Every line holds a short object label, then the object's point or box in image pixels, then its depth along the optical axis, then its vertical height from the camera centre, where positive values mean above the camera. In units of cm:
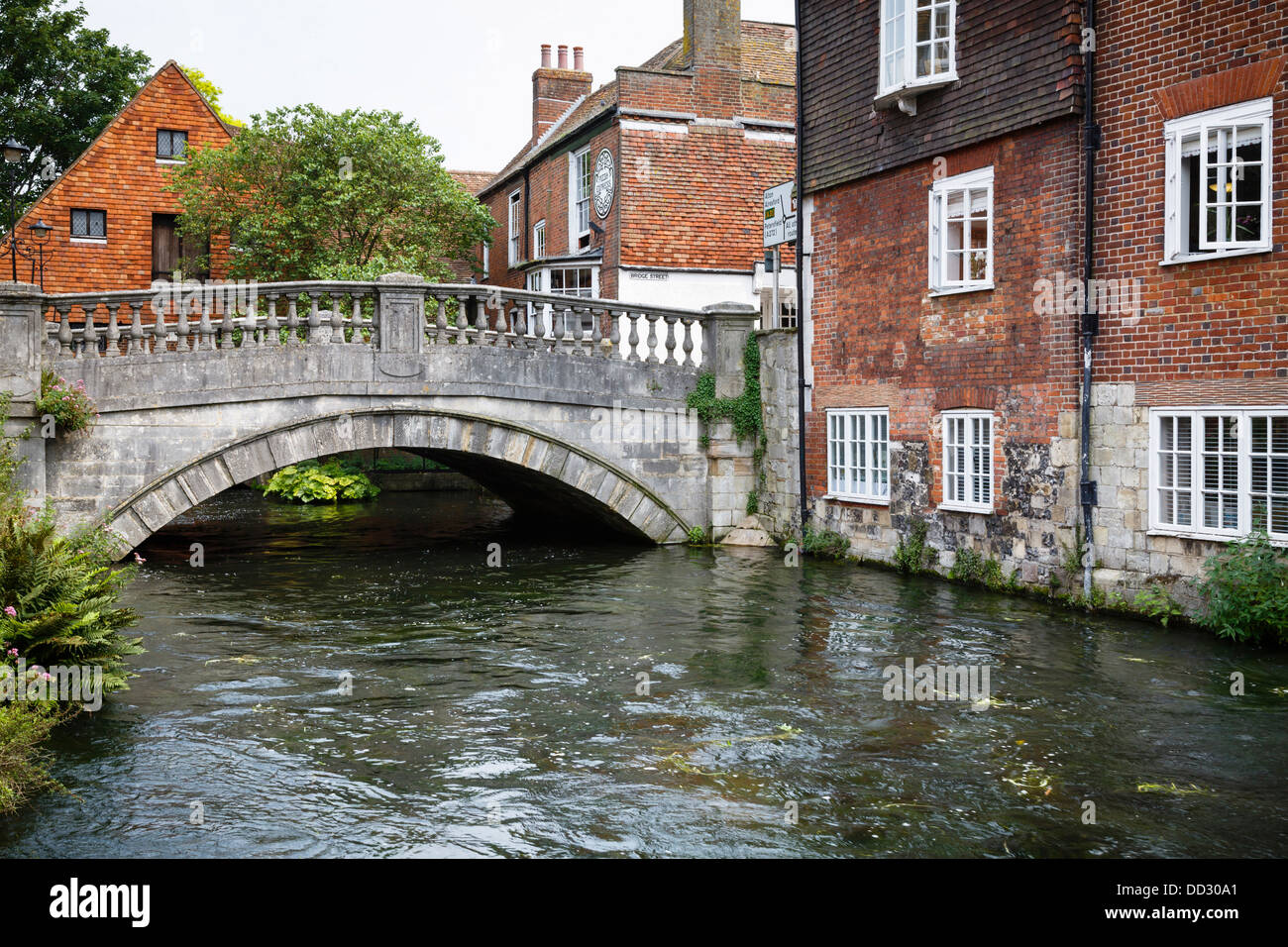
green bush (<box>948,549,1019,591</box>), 1370 -165
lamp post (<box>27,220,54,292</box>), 2259 +427
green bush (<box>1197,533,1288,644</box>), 1041 -146
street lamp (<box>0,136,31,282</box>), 1918 +483
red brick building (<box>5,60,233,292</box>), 3017 +633
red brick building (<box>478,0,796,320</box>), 2478 +576
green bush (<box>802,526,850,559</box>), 1677 -156
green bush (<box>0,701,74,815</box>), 655 -177
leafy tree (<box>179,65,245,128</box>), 4397 +1337
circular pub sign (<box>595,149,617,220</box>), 2533 +552
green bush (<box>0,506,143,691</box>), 823 -116
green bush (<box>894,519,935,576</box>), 1507 -153
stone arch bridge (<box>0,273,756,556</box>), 1454 +61
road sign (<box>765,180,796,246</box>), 1791 +343
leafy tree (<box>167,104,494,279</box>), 2536 +543
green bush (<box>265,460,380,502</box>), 2884 -103
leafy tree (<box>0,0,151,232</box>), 3484 +1119
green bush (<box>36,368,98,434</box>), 1410 +50
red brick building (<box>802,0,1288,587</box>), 1098 +170
